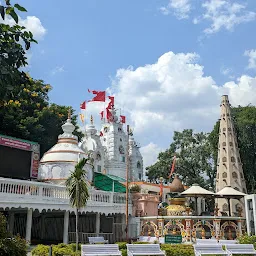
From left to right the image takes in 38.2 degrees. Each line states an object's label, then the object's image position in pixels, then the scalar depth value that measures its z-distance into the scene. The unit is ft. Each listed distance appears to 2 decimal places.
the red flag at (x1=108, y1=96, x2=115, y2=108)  206.58
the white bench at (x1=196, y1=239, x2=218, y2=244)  53.07
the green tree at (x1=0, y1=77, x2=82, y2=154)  122.11
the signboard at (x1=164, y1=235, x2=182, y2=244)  68.07
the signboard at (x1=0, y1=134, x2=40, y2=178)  102.50
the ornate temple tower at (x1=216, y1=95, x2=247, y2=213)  130.31
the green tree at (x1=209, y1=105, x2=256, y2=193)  142.31
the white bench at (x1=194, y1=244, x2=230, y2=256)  40.84
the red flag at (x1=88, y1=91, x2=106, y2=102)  156.97
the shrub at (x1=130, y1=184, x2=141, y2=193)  95.89
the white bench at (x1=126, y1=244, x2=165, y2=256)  40.14
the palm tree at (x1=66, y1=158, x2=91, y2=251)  59.06
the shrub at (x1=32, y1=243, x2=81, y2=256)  46.52
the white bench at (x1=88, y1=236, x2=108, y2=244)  64.00
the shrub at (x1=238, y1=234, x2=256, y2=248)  52.70
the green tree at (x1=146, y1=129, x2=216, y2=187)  173.27
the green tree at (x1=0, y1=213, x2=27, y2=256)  29.25
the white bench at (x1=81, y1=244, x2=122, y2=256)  38.64
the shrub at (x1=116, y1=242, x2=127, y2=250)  58.00
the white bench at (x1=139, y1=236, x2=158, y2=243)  81.20
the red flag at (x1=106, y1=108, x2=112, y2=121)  225.60
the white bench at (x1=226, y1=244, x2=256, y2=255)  41.57
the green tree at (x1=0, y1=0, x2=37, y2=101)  19.86
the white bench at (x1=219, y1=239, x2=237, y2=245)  66.20
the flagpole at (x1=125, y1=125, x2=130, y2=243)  80.79
